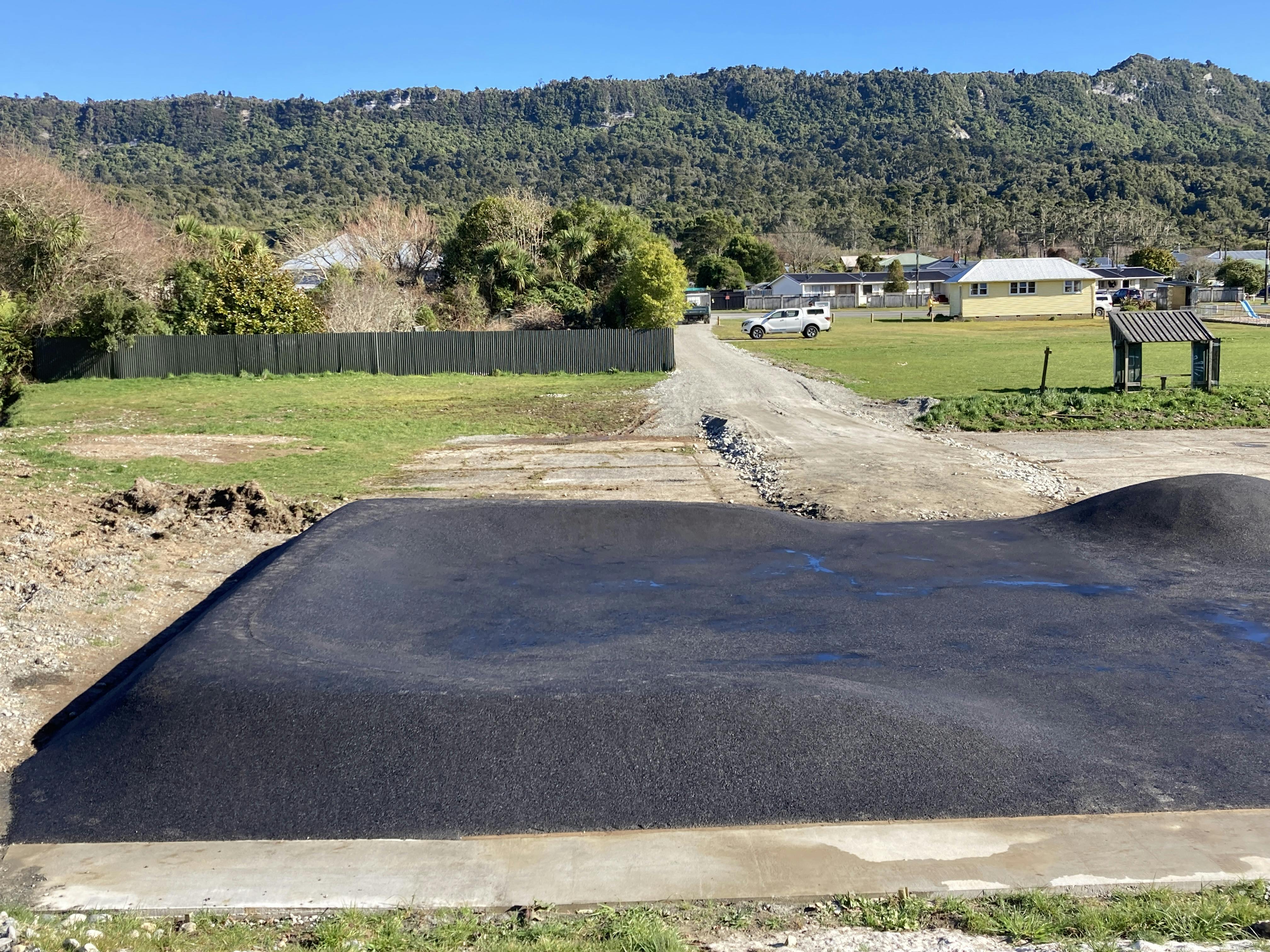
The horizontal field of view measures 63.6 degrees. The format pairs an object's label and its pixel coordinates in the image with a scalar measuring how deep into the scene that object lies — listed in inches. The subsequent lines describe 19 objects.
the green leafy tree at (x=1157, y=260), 3538.4
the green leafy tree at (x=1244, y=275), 3344.0
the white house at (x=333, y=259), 2137.1
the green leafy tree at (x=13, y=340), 1229.1
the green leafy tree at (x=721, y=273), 3521.2
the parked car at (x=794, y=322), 2116.1
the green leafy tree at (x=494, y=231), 1958.7
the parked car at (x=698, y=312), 2657.5
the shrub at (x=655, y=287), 1720.0
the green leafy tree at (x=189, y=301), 1441.9
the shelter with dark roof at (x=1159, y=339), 957.2
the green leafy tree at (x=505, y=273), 1871.3
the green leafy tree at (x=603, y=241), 1955.0
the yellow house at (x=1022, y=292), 2709.2
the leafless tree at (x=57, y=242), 1247.5
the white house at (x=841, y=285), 3353.8
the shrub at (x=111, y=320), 1316.4
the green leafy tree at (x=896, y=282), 3422.7
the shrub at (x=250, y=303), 1453.0
